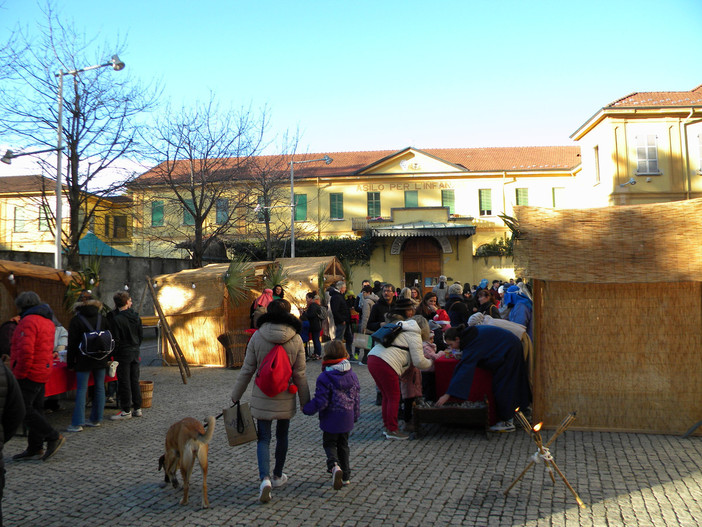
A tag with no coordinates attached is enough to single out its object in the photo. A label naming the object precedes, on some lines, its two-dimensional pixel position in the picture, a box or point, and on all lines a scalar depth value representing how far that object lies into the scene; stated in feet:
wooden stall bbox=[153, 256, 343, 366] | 45.83
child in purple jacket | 17.33
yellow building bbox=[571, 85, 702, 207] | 100.68
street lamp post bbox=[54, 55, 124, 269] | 48.39
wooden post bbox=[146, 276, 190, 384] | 38.14
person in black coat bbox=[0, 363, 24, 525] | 12.26
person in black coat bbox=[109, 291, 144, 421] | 27.27
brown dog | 16.42
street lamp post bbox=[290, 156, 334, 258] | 92.40
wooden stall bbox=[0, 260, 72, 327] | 30.43
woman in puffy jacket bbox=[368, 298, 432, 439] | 22.49
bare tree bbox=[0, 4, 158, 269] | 53.52
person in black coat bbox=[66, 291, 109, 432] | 25.32
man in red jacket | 20.99
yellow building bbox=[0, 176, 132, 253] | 104.72
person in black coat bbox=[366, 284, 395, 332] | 34.16
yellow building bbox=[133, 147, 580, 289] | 130.00
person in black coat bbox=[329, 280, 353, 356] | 47.14
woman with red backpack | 16.84
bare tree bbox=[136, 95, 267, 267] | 77.36
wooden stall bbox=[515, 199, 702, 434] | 23.08
